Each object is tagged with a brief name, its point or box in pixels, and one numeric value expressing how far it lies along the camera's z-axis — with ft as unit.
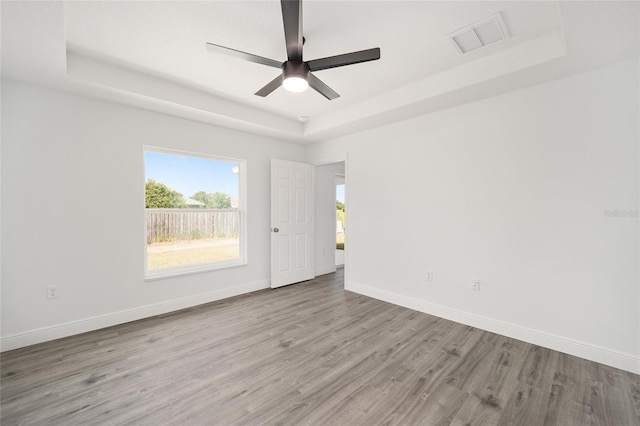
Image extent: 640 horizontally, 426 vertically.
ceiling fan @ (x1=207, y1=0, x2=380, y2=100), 5.89
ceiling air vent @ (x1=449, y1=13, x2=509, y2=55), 6.85
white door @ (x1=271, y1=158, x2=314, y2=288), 14.84
